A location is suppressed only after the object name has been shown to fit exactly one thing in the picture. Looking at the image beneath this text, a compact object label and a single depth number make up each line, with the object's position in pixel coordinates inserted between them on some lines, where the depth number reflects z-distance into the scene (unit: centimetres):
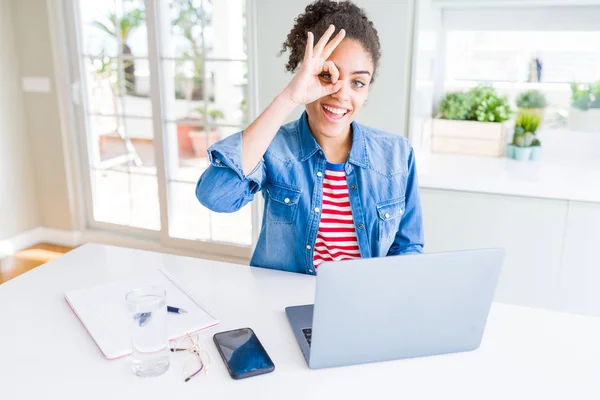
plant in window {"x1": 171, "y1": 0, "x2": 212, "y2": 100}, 312
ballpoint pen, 120
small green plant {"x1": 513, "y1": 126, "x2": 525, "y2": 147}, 267
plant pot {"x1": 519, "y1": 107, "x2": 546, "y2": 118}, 276
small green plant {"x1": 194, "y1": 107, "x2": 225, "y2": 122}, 383
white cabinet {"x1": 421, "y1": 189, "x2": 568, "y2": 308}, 225
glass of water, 100
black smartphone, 100
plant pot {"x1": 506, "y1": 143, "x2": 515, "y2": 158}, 269
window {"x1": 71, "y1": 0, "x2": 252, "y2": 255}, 316
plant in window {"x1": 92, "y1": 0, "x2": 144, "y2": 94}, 330
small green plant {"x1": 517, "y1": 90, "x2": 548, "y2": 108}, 276
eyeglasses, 101
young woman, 142
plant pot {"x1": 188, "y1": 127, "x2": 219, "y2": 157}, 344
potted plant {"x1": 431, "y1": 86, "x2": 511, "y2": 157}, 272
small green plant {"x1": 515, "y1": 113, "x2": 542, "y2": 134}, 267
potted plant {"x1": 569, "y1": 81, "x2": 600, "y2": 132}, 267
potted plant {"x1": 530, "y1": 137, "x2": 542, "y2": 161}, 266
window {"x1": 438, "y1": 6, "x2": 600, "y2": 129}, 265
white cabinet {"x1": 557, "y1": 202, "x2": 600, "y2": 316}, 219
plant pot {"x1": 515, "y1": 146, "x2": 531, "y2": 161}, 265
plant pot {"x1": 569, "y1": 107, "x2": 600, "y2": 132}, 269
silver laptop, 95
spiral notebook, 109
